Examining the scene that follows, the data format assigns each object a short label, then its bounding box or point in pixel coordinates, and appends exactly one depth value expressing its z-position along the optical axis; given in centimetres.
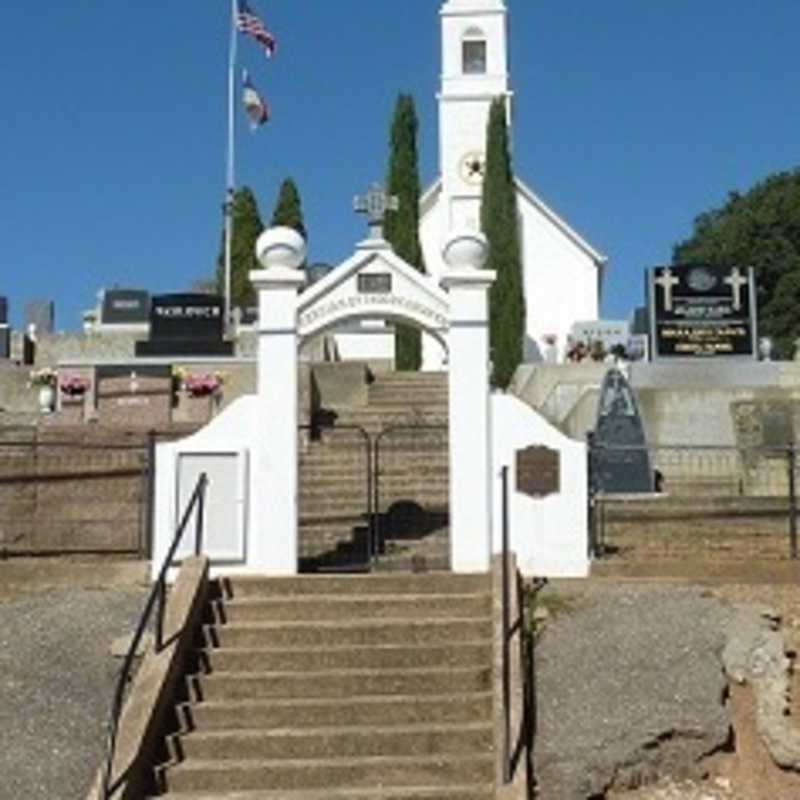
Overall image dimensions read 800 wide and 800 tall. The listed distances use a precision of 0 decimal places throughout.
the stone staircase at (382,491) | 1398
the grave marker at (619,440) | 1712
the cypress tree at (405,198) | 3628
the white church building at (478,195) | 4181
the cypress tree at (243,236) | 4472
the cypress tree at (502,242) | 3703
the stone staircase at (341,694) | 875
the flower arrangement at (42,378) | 2573
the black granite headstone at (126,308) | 3309
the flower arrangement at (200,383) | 2197
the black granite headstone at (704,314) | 2114
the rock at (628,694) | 893
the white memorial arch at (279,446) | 1201
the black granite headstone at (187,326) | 2620
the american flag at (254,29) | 3591
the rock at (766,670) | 927
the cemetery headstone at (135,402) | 1973
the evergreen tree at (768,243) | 6275
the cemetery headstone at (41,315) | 3325
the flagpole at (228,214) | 3494
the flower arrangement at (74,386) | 2309
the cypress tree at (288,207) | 5069
